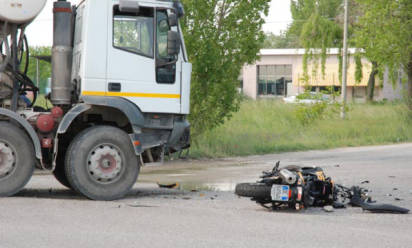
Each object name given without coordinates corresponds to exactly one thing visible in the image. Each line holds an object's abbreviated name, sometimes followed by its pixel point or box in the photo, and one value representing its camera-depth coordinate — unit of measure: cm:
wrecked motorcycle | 995
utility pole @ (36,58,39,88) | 1244
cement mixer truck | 1092
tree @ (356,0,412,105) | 3356
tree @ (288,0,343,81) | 5012
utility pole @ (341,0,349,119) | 3541
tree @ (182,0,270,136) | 1981
